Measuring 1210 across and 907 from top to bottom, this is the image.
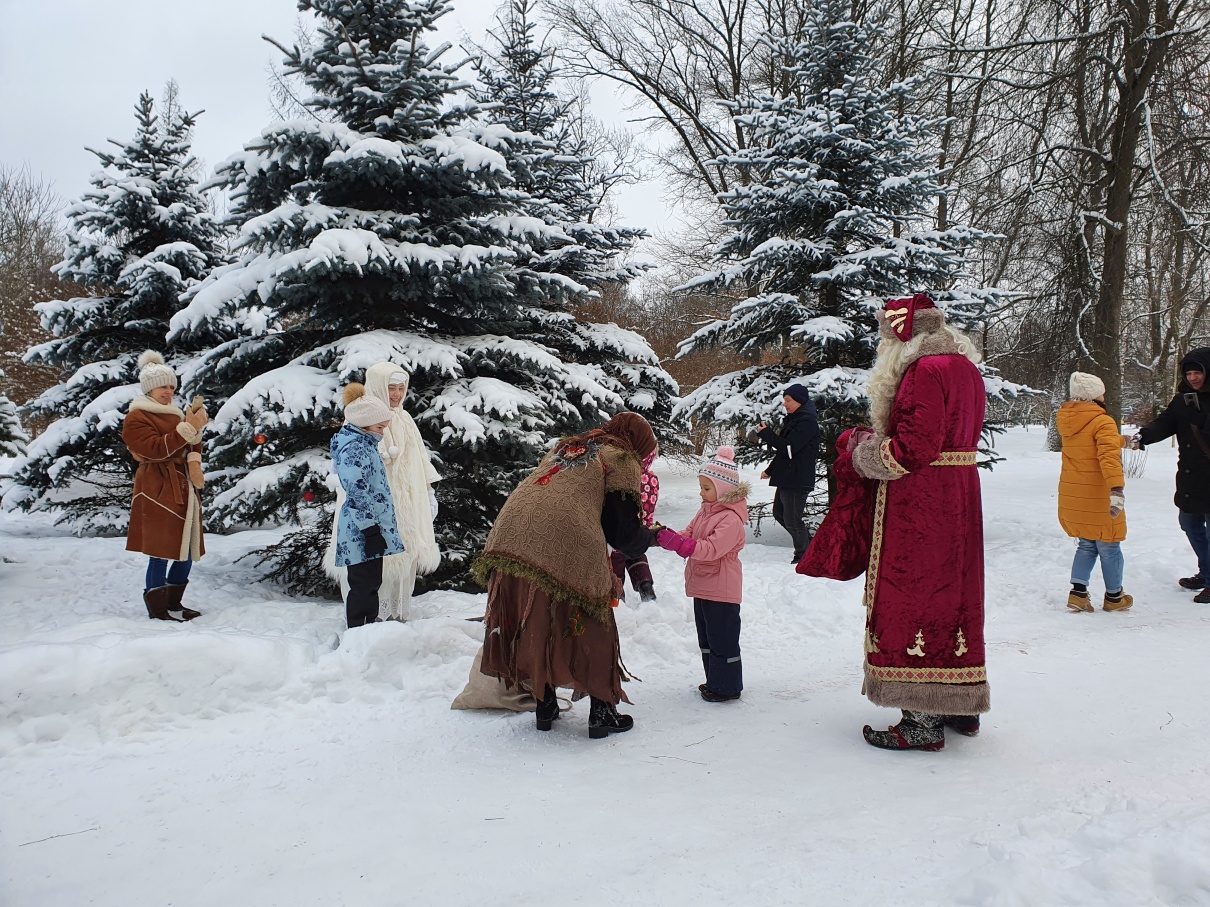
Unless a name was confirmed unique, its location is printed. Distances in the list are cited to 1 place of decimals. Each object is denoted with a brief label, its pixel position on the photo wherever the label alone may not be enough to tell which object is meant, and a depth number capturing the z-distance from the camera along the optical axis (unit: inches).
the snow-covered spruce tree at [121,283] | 401.7
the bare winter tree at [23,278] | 637.9
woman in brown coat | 242.1
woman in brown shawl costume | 148.9
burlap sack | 167.2
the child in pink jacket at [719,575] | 174.6
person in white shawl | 232.2
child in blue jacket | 210.4
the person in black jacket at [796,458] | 332.5
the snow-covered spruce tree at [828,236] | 378.9
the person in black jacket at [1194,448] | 261.1
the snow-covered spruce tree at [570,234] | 475.8
